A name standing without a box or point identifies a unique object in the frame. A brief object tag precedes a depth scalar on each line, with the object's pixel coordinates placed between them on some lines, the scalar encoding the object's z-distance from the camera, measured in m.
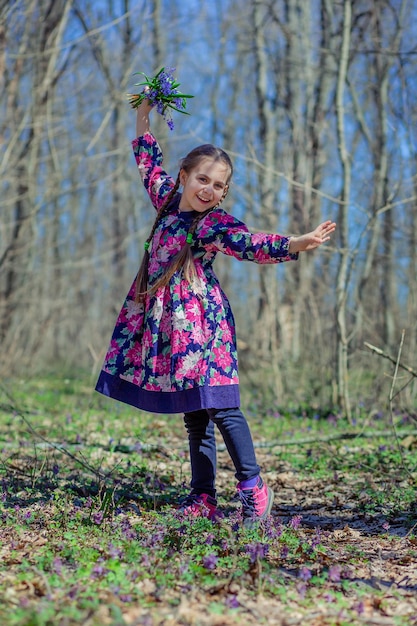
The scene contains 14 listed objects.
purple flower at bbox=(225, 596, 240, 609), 2.21
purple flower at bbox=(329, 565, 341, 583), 2.41
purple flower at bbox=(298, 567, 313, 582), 2.43
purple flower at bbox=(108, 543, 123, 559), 2.51
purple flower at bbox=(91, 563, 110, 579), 2.37
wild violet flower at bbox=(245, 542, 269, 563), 2.48
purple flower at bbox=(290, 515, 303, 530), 3.03
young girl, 3.09
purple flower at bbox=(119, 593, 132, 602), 2.21
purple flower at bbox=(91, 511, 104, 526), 3.01
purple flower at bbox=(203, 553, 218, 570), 2.45
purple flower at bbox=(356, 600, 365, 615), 2.21
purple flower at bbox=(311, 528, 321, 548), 2.82
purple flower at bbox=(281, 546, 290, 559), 2.71
